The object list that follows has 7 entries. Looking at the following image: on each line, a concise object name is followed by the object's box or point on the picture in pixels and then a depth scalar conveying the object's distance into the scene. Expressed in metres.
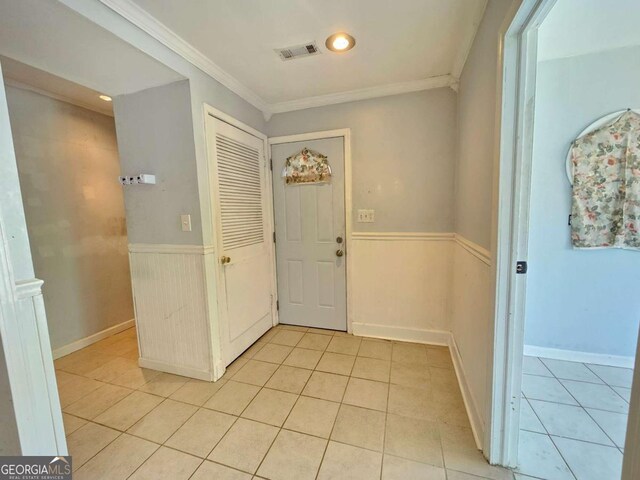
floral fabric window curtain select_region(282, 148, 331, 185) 2.49
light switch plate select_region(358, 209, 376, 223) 2.43
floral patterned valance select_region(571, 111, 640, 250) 1.74
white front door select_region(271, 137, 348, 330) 2.52
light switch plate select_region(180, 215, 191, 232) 1.86
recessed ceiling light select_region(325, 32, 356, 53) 1.59
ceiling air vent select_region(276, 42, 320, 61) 1.68
